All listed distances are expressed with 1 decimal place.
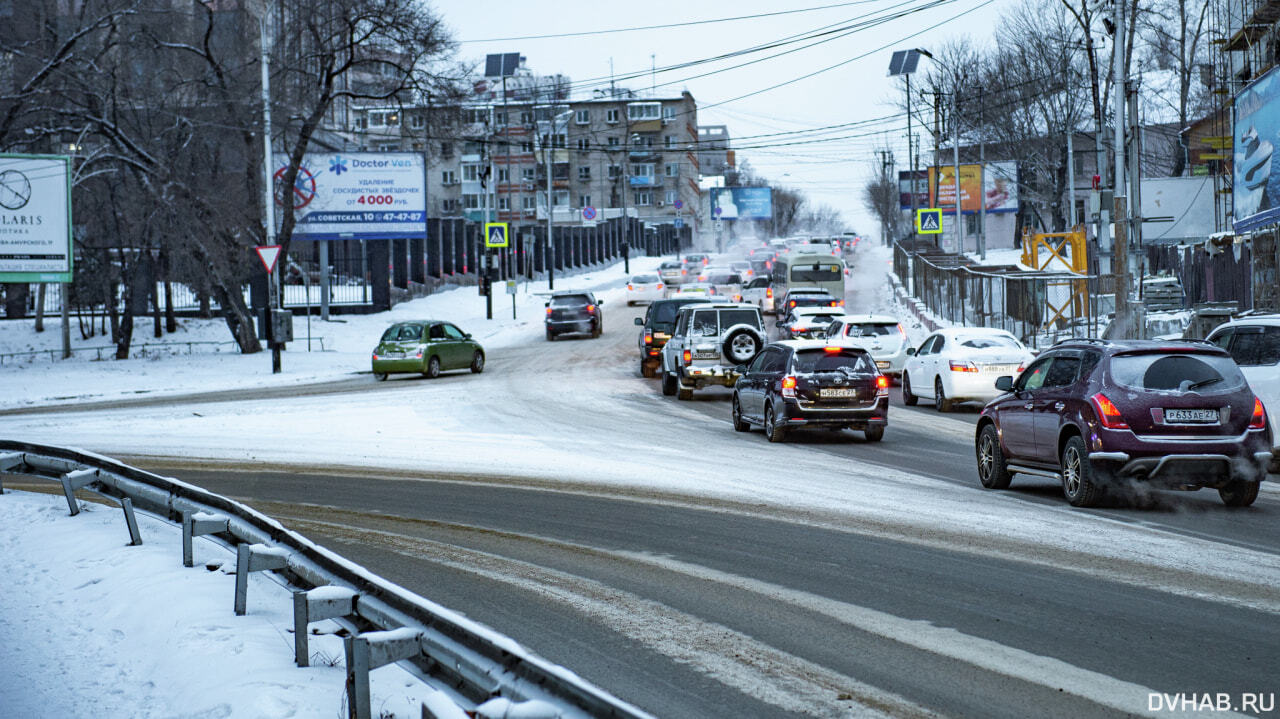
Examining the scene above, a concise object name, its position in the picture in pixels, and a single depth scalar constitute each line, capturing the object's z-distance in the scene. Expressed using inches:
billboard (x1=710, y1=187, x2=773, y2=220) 6387.8
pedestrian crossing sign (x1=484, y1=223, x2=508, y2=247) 2290.8
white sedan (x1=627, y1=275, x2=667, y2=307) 2716.5
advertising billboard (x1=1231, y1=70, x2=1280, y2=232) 1237.7
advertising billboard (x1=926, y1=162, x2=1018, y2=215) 2859.3
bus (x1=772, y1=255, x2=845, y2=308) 2245.3
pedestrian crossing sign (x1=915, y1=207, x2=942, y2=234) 2377.0
